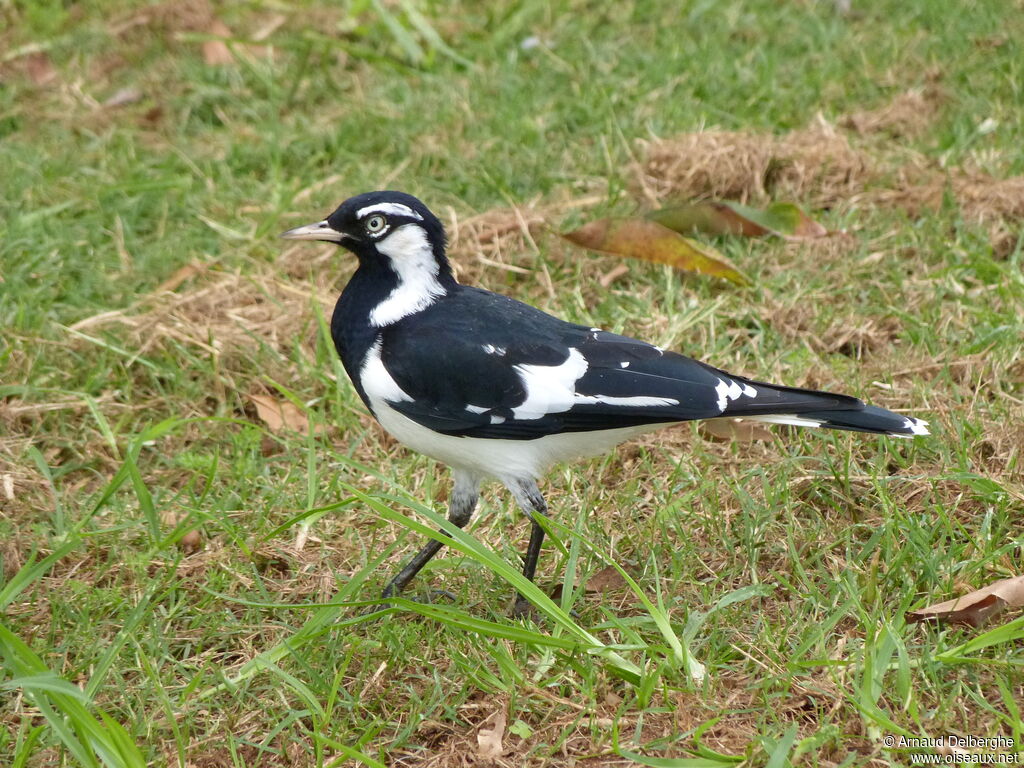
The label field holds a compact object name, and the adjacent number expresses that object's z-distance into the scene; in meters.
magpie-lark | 6.27
